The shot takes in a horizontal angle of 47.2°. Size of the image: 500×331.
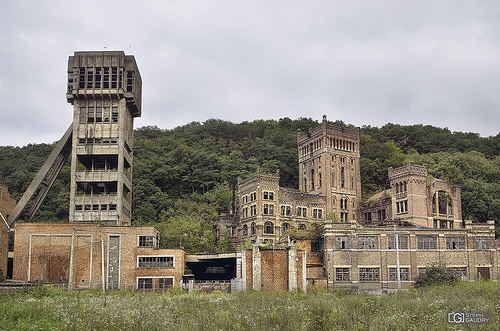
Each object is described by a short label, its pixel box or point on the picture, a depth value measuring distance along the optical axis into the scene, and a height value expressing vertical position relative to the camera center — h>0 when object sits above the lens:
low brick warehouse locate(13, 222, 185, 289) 52.53 -0.91
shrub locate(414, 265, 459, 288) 52.28 -3.16
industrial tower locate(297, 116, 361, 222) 79.50 +10.75
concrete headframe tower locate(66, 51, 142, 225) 67.56 +13.98
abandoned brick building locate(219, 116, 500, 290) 59.84 +3.13
